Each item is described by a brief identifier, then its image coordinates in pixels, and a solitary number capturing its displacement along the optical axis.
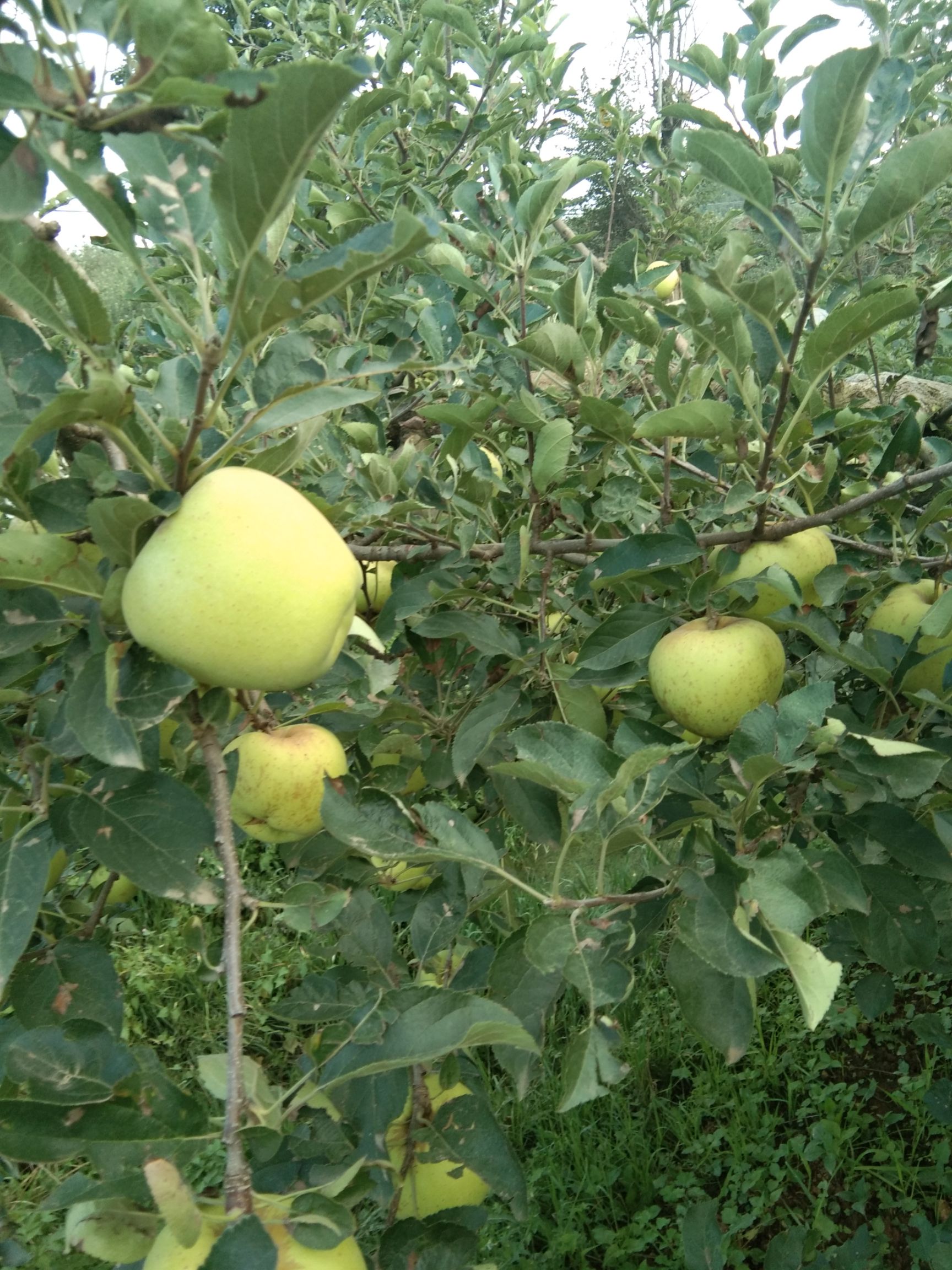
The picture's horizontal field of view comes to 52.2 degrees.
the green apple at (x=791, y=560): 1.06
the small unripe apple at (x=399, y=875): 1.09
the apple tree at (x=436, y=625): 0.60
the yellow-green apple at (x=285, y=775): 1.00
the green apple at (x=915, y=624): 1.04
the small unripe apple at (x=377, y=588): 1.31
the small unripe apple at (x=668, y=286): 2.33
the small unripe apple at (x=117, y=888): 1.12
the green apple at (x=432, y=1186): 1.05
